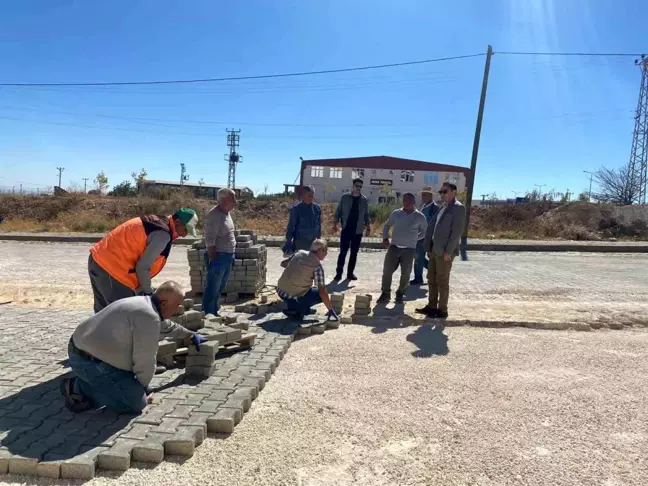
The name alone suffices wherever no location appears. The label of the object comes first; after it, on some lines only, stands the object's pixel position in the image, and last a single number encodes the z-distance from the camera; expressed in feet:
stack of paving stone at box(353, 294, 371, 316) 23.22
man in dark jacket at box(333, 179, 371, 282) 30.58
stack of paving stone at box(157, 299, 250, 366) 14.98
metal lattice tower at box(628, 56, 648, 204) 90.98
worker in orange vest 13.84
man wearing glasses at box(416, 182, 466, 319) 21.90
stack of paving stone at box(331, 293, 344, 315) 23.18
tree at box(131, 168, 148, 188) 114.39
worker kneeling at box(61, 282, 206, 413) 11.67
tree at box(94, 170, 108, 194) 118.60
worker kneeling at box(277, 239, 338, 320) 20.62
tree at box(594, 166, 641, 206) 102.27
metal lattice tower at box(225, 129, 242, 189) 176.86
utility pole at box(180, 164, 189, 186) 177.58
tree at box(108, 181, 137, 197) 110.63
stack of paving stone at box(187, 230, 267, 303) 26.21
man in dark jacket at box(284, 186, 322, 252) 26.78
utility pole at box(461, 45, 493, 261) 58.80
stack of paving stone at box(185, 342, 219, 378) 14.29
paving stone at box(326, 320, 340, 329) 21.26
